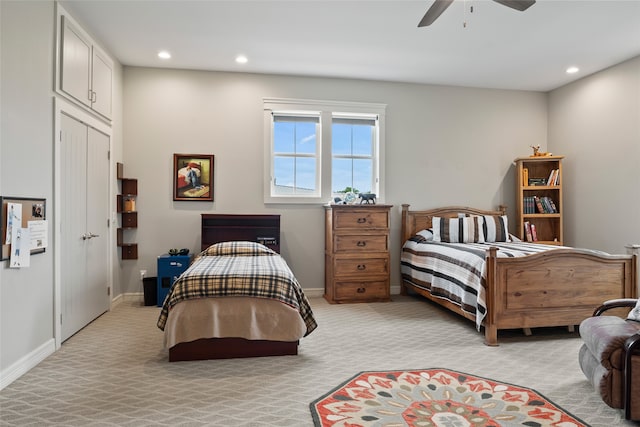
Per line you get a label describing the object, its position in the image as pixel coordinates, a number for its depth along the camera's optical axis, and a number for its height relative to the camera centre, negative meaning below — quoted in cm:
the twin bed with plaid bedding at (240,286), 296 -53
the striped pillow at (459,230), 500 -17
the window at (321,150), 527 +93
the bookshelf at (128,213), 487 +5
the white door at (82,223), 346 -7
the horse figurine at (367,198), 513 +25
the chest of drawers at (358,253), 486 -45
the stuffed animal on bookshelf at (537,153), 554 +91
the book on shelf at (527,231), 557 -20
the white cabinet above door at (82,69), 331 +141
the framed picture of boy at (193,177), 505 +51
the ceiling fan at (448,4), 271 +149
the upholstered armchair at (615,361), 206 -79
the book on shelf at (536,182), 565 +50
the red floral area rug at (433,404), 211 -109
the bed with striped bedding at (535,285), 339 -61
